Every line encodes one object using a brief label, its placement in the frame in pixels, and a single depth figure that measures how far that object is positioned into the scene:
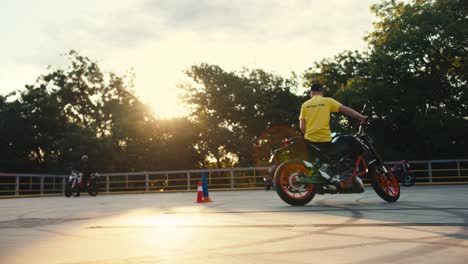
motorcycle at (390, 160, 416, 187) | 17.95
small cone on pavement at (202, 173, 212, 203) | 9.24
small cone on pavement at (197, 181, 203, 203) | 9.07
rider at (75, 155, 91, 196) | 18.03
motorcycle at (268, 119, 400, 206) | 6.75
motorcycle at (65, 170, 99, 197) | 17.69
